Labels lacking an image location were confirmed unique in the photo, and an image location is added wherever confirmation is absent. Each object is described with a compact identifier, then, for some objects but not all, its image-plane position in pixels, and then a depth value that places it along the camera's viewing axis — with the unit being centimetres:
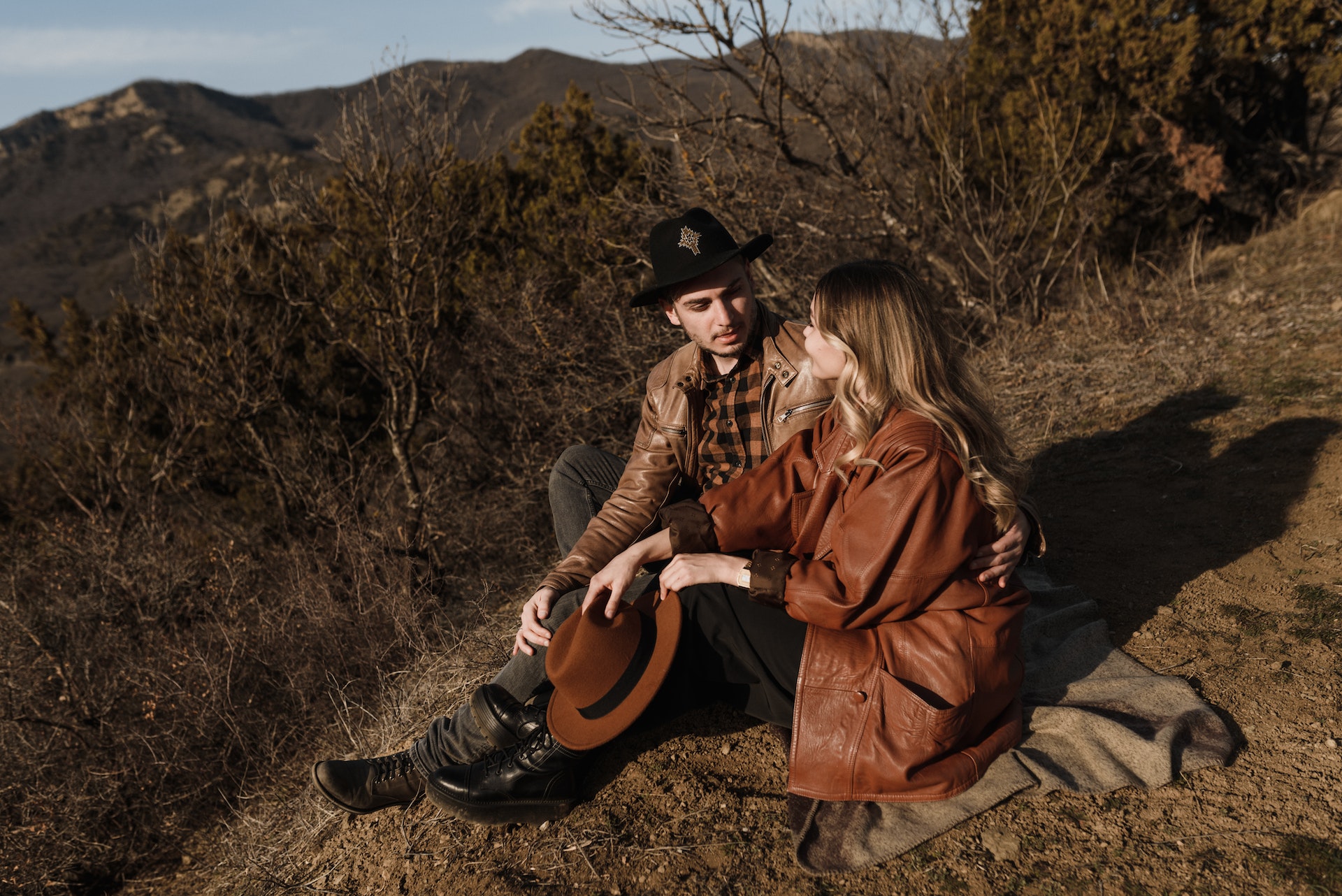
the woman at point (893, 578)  189
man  246
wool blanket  206
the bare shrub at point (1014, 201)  659
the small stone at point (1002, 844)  201
